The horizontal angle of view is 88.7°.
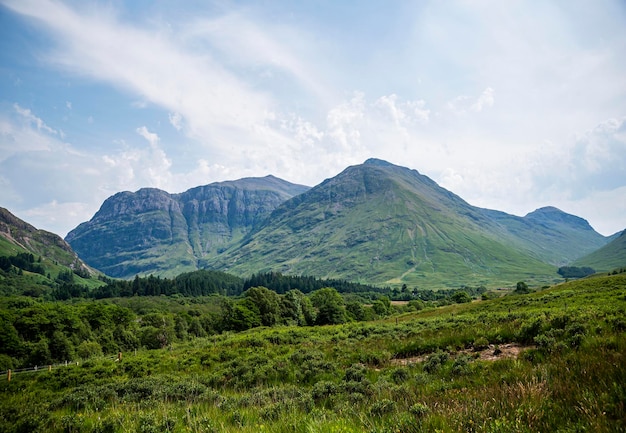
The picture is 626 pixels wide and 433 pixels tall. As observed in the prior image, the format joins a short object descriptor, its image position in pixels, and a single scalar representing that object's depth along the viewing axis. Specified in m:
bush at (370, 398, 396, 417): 7.55
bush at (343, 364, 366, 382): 13.86
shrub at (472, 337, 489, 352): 15.74
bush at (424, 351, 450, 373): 12.79
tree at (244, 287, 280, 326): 94.62
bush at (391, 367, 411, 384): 12.14
